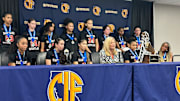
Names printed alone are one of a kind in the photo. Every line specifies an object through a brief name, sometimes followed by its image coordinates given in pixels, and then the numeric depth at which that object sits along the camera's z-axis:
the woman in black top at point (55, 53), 3.30
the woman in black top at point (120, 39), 5.80
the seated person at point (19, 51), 3.15
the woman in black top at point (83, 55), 3.73
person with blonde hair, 3.39
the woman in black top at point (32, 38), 4.51
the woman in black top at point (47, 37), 4.60
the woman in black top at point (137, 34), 5.86
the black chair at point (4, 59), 3.00
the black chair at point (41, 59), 3.32
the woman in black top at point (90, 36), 5.31
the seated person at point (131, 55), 3.88
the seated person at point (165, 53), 3.94
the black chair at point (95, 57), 3.69
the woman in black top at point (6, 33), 4.27
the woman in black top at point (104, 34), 5.57
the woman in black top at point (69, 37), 4.76
